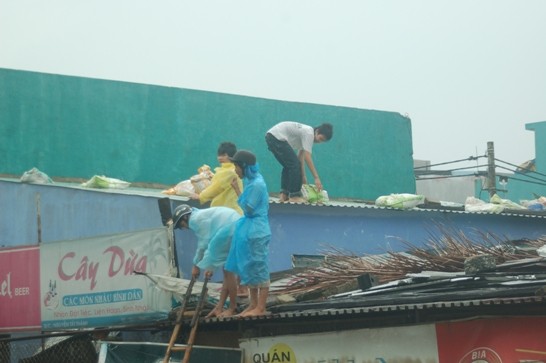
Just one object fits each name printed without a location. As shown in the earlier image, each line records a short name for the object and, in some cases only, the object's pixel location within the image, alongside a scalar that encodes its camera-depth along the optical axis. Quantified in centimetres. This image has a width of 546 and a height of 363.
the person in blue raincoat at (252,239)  1102
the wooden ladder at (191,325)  1094
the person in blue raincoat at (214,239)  1145
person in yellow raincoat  1313
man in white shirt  1484
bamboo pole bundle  1203
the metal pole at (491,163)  2430
